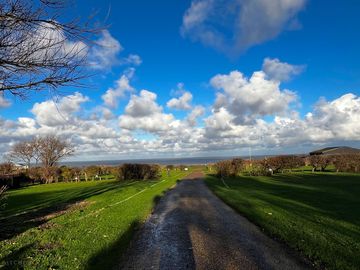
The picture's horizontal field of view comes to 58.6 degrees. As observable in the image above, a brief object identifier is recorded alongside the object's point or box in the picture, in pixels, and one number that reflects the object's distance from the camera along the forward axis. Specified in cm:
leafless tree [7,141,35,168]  7725
